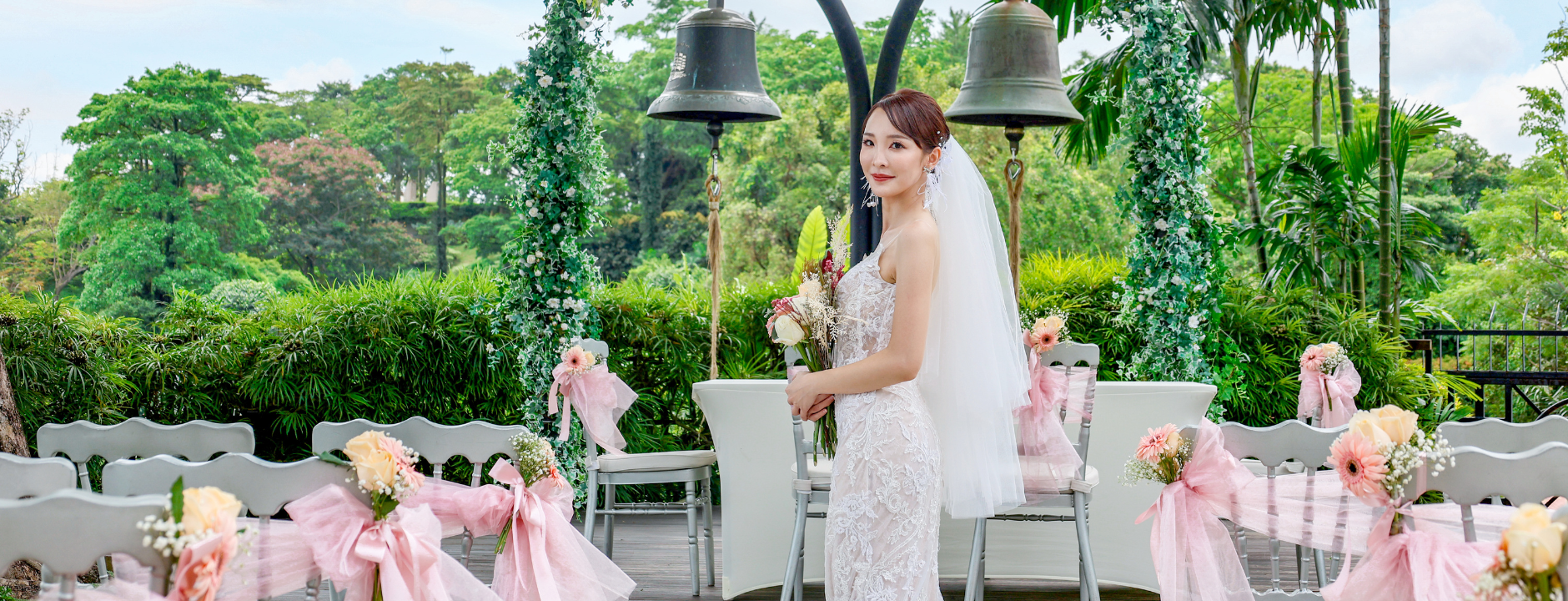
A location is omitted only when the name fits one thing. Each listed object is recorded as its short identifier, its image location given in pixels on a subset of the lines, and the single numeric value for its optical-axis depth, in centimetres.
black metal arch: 373
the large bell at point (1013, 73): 347
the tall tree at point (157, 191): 1928
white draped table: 356
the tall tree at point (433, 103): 2580
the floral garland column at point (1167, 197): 447
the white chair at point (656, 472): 388
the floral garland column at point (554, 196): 427
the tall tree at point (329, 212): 2339
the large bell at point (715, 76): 348
